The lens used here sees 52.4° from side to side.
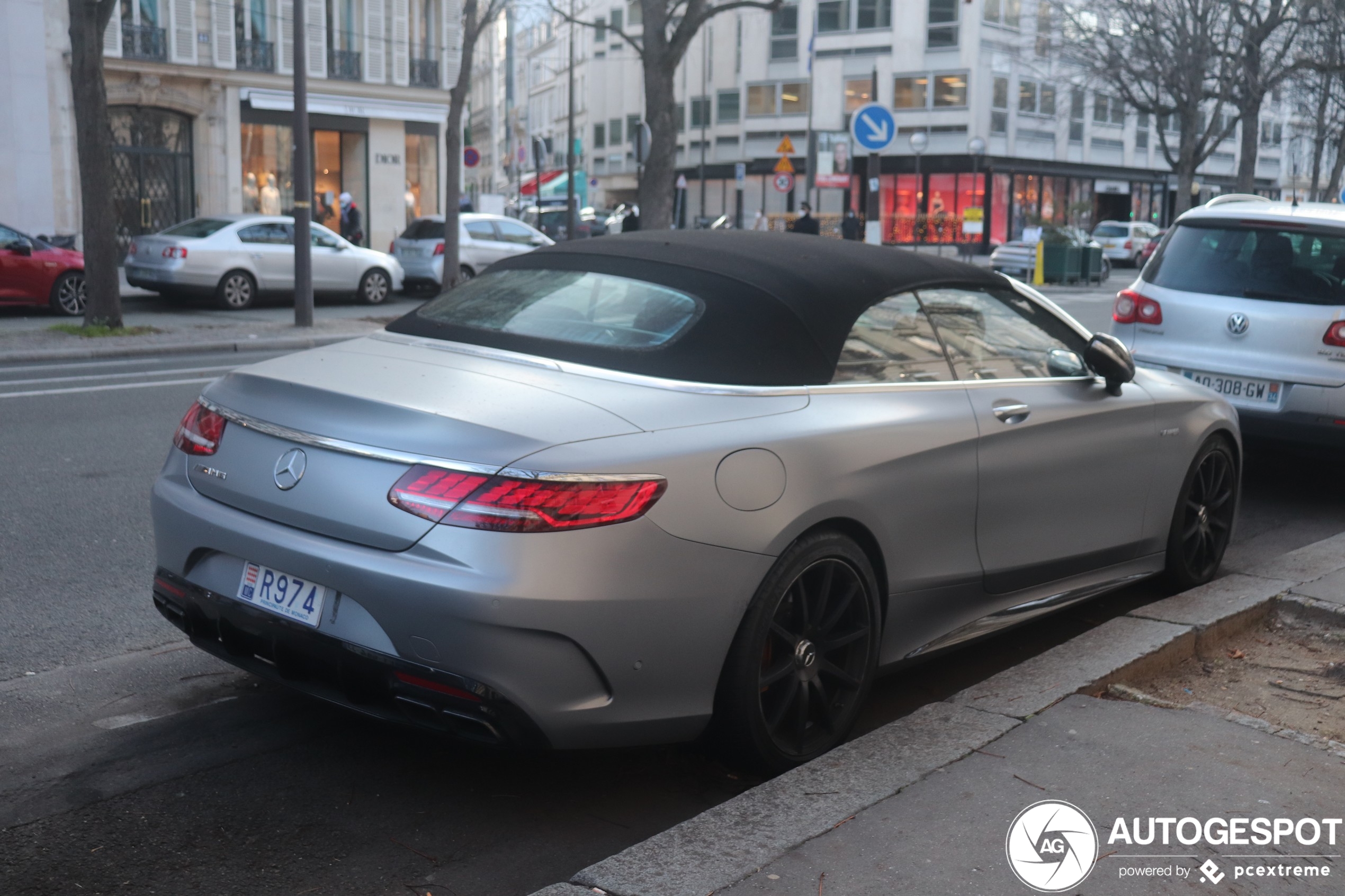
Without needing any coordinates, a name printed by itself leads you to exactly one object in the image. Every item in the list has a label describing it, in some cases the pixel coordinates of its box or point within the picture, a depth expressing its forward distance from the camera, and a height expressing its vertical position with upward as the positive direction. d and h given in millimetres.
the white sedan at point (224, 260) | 20406 -390
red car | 18469 -579
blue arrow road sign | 17969 +1517
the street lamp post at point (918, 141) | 40375 +3027
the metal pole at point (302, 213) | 18250 +305
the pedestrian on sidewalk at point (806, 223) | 31344 +429
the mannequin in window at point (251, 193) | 34562 +1053
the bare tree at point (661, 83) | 24219 +2846
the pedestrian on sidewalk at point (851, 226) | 38406 +464
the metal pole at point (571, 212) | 25938 +528
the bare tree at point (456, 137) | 23484 +1772
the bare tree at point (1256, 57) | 34656 +5020
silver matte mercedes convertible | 3145 -652
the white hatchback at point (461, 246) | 24438 -150
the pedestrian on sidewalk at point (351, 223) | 32125 +295
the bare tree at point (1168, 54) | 37094 +5476
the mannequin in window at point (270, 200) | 34812 +894
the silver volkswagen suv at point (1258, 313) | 7426 -368
